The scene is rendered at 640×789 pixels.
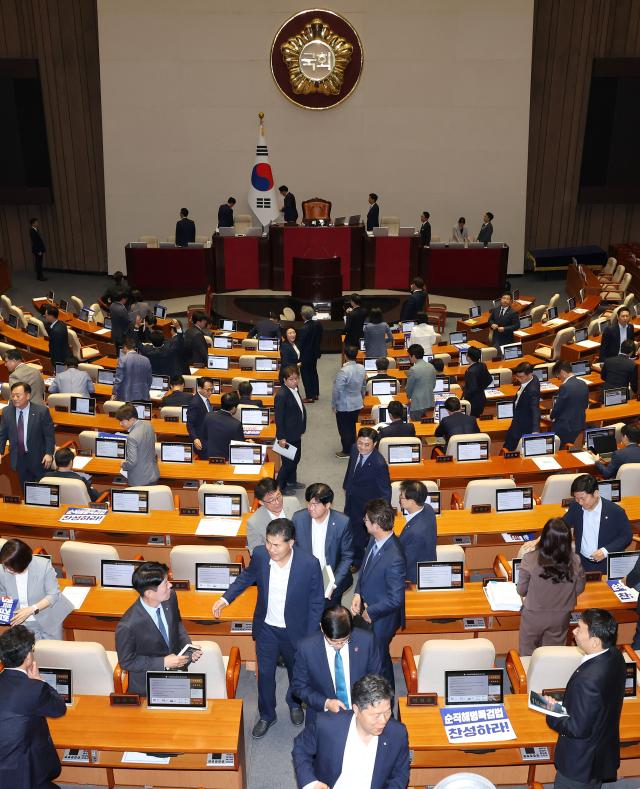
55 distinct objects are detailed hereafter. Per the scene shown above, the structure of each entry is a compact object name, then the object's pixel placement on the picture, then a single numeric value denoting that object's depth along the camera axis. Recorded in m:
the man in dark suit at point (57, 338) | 11.16
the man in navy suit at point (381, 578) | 4.89
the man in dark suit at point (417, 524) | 5.43
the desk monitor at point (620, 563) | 5.80
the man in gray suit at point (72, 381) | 9.73
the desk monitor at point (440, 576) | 5.71
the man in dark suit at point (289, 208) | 17.78
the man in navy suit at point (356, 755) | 3.51
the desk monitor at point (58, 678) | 4.52
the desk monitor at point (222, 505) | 6.78
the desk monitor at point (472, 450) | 7.94
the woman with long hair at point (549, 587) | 4.81
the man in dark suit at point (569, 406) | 8.50
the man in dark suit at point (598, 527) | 5.86
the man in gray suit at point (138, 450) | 7.25
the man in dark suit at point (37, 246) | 18.47
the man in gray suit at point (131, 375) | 9.41
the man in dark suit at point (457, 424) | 8.20
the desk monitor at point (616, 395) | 9.51
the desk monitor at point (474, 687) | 4.50
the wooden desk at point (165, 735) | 4.29
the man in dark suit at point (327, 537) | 5.44
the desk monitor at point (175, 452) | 7.94
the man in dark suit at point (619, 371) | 9.85
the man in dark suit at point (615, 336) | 10.76
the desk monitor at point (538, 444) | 8.01
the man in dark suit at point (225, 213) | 17.65
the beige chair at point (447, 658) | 4.69
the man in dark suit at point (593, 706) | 3.92
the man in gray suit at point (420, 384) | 9.18
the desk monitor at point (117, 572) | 5.69
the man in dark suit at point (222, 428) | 7.93
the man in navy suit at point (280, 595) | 4.77
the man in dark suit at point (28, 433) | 7.47
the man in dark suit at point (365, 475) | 6.39
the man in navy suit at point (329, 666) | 4.14
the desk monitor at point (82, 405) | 9.26
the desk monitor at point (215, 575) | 5.63
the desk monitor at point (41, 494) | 6.86
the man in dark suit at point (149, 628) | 4.40
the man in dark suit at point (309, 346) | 11.14
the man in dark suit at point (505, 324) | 12.33
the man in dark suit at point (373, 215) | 17.70
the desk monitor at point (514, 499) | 6.84
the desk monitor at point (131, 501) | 6.83
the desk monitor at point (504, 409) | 9.15
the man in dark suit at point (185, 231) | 17.47
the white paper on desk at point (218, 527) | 6.49
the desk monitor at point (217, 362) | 11.14
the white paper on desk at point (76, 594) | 5.61
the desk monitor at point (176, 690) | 4.42
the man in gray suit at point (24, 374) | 8.87
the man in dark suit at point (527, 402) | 8.54
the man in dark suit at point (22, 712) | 3.86
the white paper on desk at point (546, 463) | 7.76
